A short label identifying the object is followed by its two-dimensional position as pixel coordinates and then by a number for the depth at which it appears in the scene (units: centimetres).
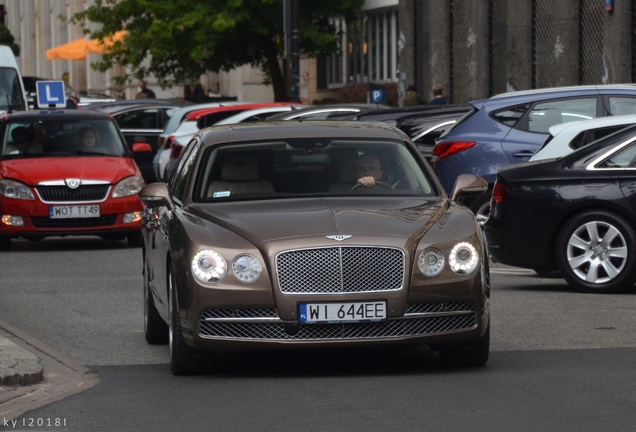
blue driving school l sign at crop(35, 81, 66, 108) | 3491
